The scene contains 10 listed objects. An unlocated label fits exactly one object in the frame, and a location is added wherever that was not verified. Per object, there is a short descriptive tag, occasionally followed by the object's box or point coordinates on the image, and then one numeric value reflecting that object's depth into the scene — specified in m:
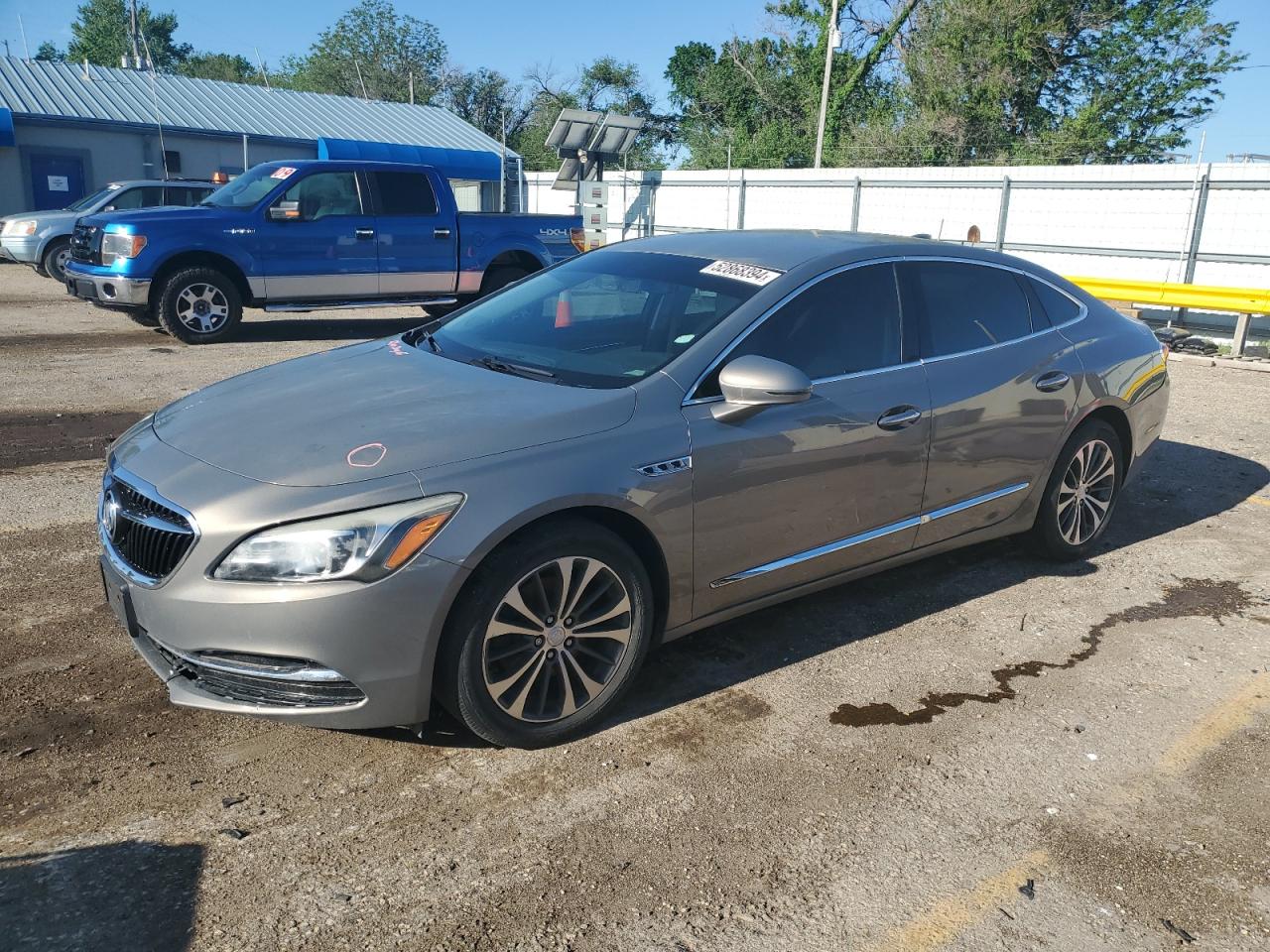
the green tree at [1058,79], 31.34
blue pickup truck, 10.70
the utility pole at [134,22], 48.90
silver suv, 16.42
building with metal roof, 28.41
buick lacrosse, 2.88
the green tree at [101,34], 80.38
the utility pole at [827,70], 26.89
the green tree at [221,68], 85.75
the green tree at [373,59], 66.81
